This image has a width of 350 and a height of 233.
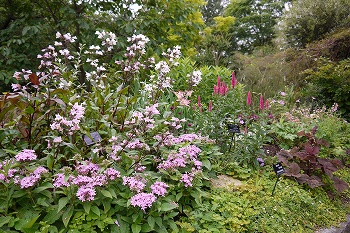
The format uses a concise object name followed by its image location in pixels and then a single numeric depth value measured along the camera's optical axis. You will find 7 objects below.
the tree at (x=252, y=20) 21.94
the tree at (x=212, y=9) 25.56
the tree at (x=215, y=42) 10.22
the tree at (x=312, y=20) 7.98
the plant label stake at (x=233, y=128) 2.89
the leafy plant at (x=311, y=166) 2.91
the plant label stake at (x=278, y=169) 2.49
